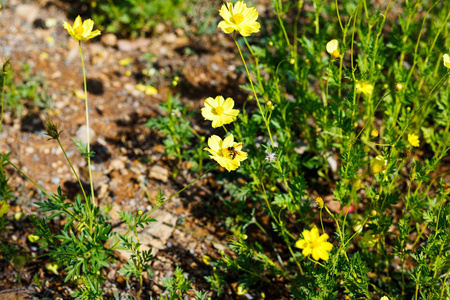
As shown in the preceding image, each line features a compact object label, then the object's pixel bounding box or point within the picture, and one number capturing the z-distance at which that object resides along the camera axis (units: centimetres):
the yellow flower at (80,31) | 169
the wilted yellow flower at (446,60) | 166
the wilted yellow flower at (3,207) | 175
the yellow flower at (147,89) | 215
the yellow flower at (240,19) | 166
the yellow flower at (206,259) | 183
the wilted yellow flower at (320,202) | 163
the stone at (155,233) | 185
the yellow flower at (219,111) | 170
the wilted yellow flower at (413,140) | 175
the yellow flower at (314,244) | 160
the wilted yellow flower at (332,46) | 175
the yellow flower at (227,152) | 167
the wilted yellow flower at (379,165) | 169
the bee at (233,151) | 168
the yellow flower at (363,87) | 178
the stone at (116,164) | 199
